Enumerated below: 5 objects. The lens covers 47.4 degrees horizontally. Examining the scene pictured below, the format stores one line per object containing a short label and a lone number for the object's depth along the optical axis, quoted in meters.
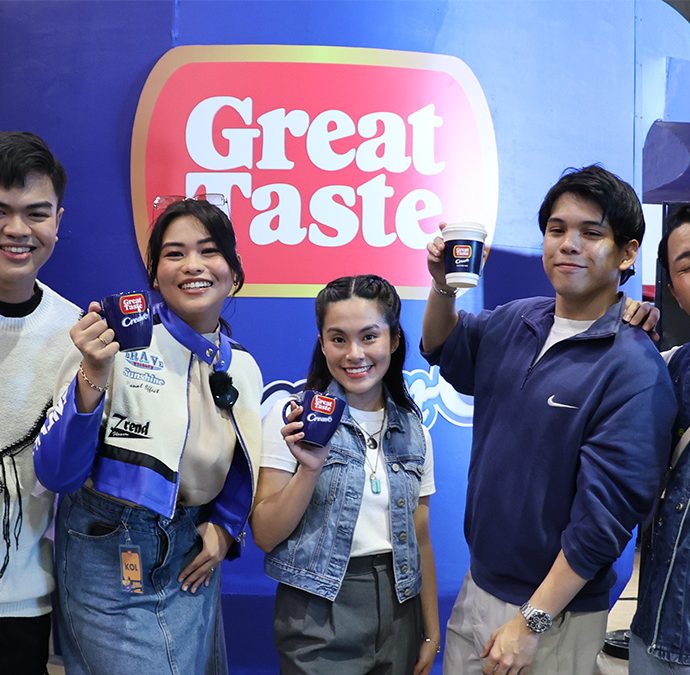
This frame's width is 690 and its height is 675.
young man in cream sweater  1.92
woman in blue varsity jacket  1.75
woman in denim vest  1.97
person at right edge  1.78
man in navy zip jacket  1.82
